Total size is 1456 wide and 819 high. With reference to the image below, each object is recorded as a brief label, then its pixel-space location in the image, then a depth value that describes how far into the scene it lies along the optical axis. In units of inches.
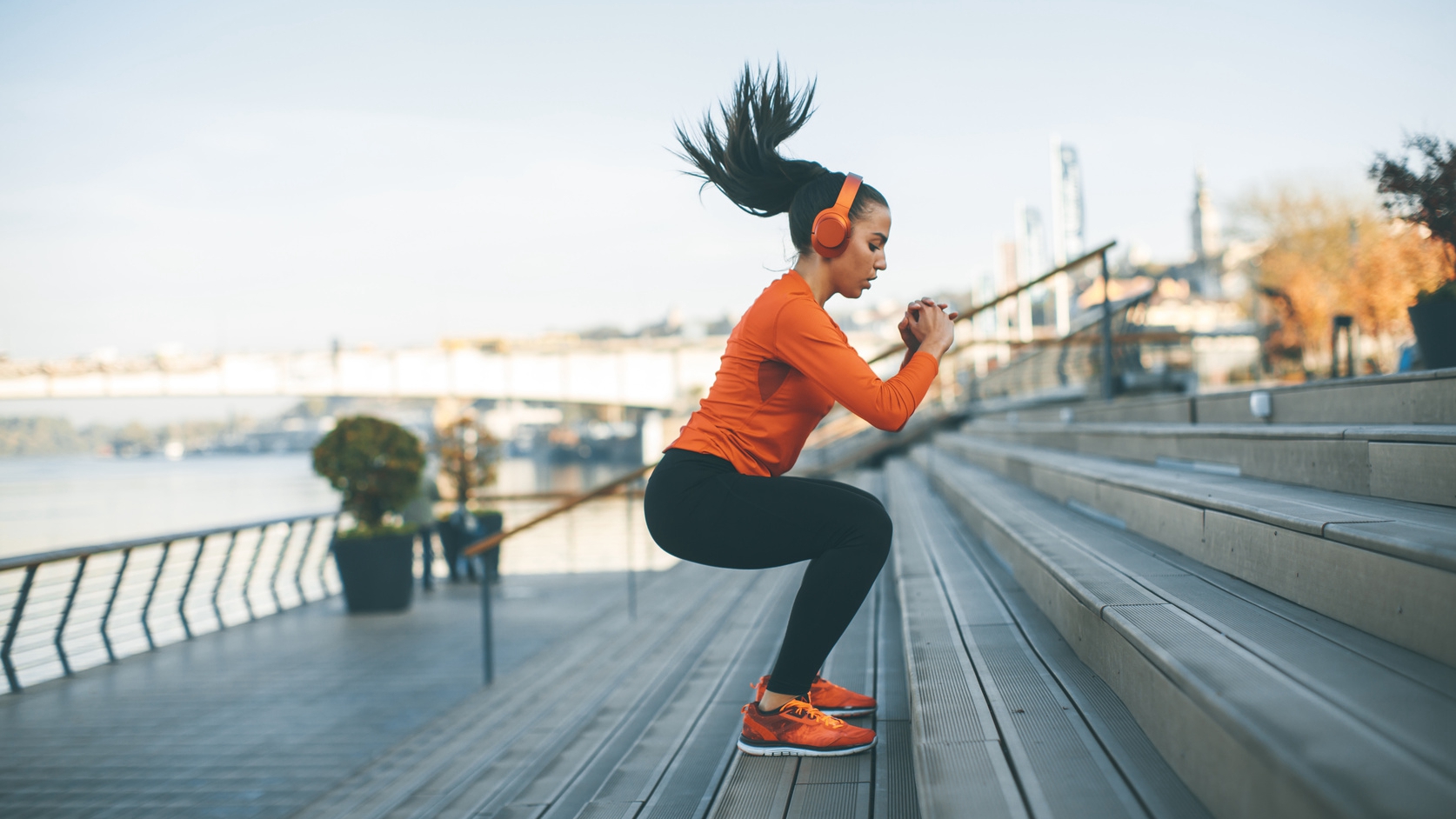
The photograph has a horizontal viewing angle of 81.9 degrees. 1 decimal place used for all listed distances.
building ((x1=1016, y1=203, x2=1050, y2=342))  1123.3
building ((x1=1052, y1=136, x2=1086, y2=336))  823.7
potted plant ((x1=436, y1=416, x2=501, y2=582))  394.0
